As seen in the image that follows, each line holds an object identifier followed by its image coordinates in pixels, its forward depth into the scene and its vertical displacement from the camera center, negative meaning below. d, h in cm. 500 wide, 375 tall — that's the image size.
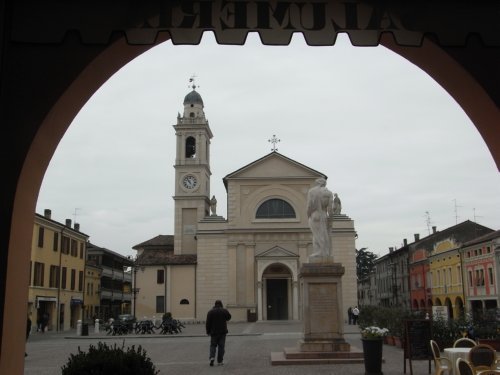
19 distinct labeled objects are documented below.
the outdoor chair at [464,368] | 689 -89
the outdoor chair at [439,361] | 891 -108
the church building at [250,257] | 4438 +335
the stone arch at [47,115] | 422 +146
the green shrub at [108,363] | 597 -69
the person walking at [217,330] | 1436 -82
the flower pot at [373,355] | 1146 -121
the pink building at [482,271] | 3966 +184
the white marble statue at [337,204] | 3975 +701
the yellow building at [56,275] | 3794 +181
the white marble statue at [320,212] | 1524 +237
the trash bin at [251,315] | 4331 -139
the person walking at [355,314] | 3835 -120
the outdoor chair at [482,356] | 800 -87
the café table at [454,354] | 920 -98
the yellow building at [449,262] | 4794 +309
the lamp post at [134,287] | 4612 +100
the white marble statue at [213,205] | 4706 +774
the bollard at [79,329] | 3244 -172
